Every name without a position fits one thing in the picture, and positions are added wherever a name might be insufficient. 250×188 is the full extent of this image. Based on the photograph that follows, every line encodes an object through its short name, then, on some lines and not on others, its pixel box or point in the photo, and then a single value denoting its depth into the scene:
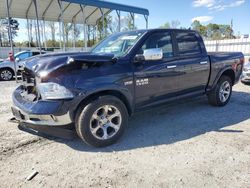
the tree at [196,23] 65.68
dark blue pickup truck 3.26
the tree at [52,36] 34.81
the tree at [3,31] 35.00
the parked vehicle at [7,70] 11.61
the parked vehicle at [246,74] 9.16
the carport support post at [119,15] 16.08
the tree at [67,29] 29.09
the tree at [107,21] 33.01
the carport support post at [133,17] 16.62
